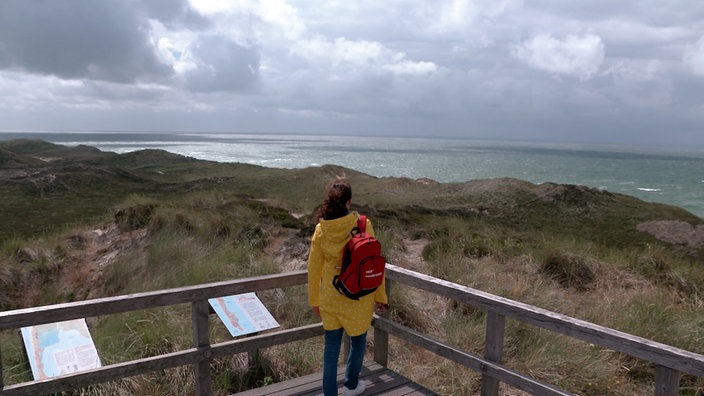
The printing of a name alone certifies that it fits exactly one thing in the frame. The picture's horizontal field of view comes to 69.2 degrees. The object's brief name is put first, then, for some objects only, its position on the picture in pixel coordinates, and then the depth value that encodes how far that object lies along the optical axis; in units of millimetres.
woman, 3641
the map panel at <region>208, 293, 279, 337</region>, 4505
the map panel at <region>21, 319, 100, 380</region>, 3871
